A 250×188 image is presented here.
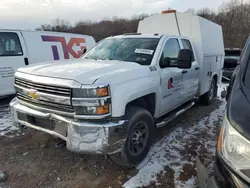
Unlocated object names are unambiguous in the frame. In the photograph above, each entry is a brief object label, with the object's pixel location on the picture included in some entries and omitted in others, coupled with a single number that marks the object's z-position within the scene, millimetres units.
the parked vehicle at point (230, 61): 8875
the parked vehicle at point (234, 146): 1441
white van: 5840
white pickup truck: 2520
